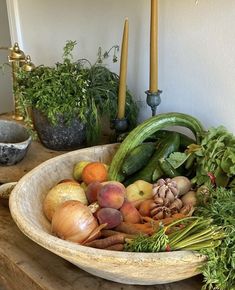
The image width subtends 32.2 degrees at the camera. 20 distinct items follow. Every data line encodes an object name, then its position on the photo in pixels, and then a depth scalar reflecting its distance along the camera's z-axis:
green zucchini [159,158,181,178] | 0.82
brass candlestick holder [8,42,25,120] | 1.22
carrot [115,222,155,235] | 0.66
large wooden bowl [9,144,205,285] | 0.55
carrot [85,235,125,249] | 0.63
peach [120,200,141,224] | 0.70
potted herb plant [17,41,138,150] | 0.99
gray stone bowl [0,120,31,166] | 0.99
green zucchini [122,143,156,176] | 0.84
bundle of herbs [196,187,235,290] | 0.58
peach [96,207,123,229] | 0.68
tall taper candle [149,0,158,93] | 0.90
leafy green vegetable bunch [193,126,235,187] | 0.74
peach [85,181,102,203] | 0.75
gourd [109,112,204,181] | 0.87
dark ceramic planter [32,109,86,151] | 1.02
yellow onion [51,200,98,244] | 0.65
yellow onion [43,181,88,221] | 0.76
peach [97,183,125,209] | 0.70
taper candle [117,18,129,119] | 0.95
